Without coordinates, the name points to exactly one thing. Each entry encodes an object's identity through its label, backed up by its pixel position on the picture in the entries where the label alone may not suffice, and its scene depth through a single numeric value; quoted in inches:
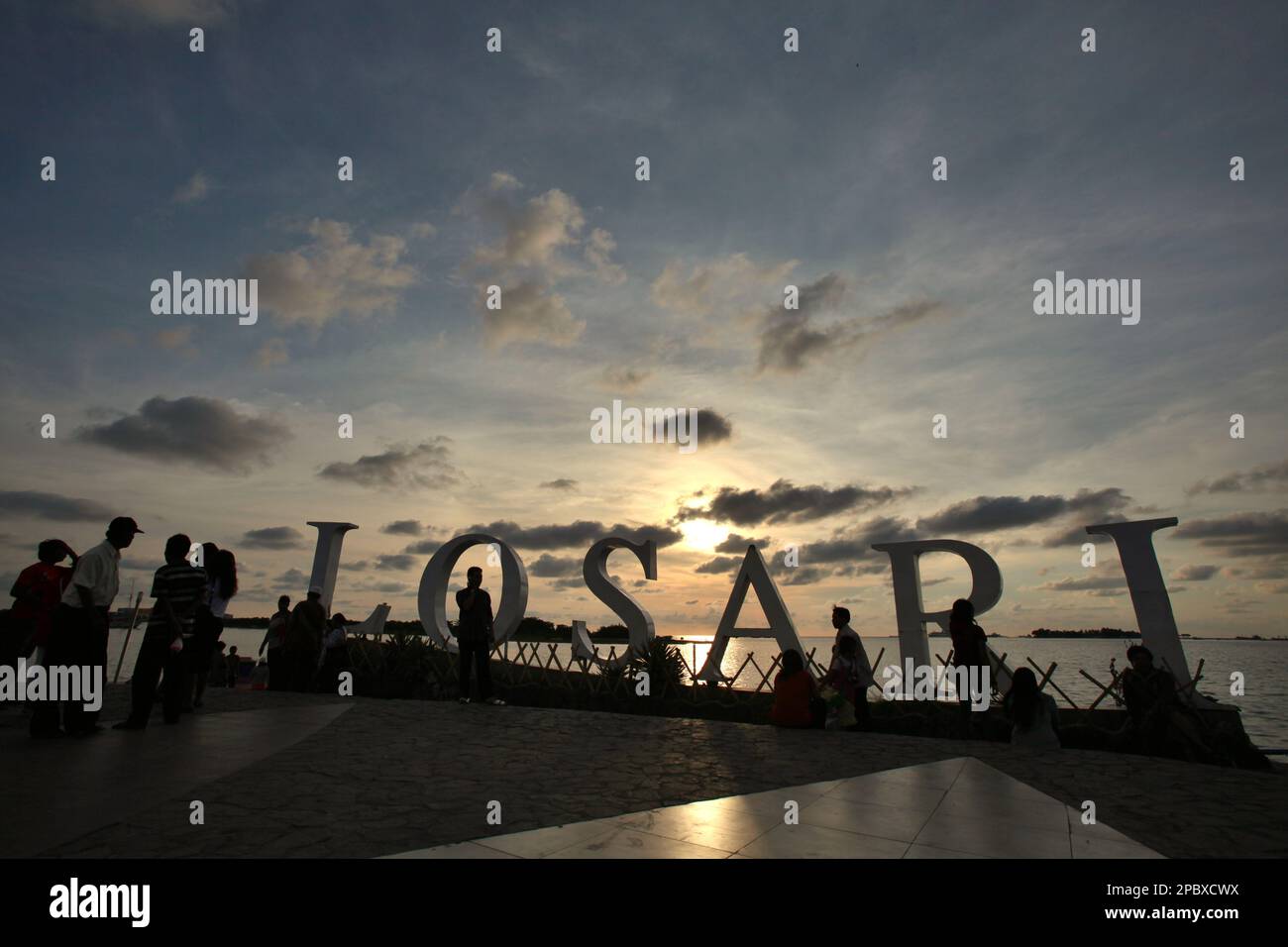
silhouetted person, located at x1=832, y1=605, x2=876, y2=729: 426.9
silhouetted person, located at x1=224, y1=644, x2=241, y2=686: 814.0
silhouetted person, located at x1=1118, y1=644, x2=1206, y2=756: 370.3
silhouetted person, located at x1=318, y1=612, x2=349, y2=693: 597.6
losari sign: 442.6
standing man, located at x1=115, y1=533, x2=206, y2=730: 322.7
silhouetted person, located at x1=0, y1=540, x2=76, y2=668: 315.9
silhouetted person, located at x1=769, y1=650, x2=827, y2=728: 413.1
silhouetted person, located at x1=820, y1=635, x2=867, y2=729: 426.3
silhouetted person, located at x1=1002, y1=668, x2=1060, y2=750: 366.3
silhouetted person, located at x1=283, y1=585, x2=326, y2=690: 578.6
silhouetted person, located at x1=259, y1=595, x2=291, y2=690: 592.4
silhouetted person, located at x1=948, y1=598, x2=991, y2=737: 413.7
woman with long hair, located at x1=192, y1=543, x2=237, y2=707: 383.6
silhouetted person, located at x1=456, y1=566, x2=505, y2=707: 479.2
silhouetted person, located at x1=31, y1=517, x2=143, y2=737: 292.8
